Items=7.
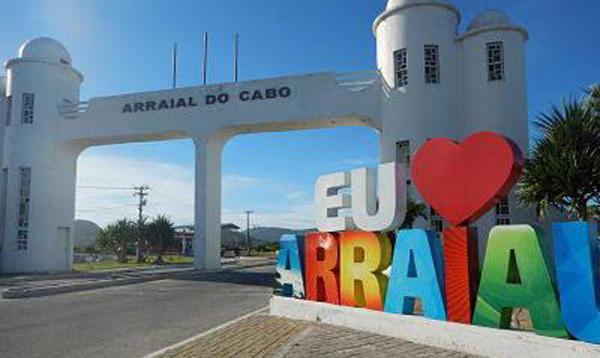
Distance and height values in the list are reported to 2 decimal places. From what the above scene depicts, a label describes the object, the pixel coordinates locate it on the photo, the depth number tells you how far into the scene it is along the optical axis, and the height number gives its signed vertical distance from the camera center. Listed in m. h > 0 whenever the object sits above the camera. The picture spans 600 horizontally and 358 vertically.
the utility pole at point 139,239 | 51.24 +0.12
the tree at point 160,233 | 51.91 +0.63
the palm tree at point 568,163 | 13.34 +1.68
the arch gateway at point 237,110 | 22.78 +5.74
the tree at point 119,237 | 52.75 +0.32
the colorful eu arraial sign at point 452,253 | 7.38 -0.20
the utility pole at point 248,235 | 81.84 +0.72
